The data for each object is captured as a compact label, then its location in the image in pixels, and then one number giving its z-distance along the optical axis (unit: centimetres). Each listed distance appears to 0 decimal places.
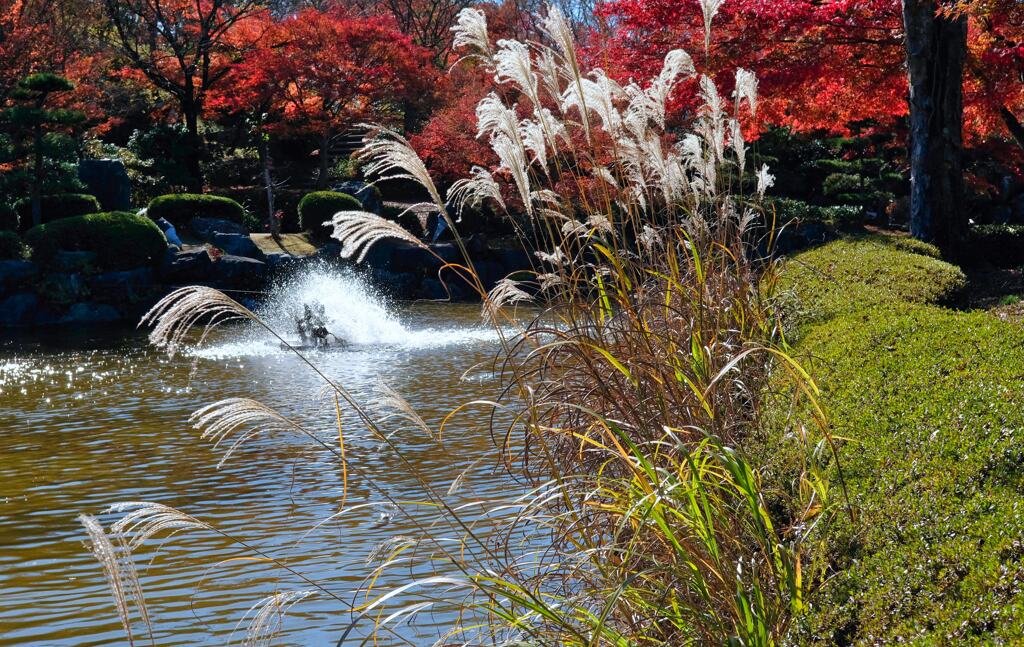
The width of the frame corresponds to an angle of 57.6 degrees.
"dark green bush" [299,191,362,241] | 2058
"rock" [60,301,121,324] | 1508
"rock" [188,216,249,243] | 1833
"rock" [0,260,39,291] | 1502
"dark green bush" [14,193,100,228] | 1686
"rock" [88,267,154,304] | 1555
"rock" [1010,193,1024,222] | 2044
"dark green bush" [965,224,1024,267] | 1341
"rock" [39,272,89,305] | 1516
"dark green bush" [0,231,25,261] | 1543
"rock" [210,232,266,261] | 1752
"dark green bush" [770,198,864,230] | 1709
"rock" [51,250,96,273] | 1536
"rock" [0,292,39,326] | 1479
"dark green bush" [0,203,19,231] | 1619
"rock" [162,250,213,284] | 1619
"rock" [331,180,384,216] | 2078
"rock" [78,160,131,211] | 1772
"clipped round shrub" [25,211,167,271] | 1570
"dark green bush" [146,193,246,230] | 1873
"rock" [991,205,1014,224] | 2014
